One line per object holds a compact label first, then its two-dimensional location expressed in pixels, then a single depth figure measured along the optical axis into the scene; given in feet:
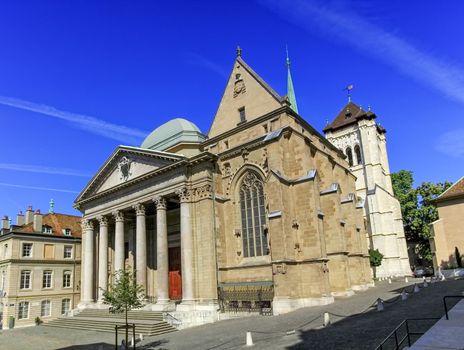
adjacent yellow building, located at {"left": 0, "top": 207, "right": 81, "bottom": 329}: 119.75
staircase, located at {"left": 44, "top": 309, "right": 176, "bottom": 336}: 73.00
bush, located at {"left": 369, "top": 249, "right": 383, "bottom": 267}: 152.87
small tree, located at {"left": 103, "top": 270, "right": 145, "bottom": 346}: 53.47
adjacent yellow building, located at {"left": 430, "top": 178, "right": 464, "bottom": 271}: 111.55
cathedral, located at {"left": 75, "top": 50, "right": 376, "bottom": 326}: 77.87
